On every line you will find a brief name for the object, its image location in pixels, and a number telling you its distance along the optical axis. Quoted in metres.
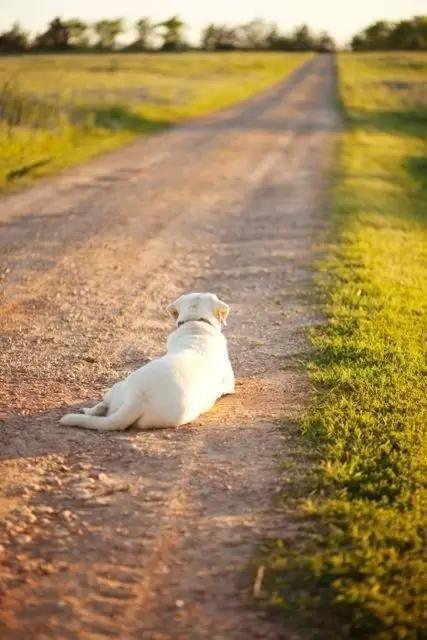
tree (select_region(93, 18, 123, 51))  94.31
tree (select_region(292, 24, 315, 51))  112.06
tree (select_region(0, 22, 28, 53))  75.16
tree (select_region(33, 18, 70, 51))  84.62
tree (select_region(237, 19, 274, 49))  106.25
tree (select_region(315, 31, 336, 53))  112.12
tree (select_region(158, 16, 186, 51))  99.12
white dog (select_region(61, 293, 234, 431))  5.07
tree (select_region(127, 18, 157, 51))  97.31
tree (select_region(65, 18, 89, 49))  90.11
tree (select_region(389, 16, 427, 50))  101.81
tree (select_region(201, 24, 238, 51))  103.75
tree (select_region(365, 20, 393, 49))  109.19
